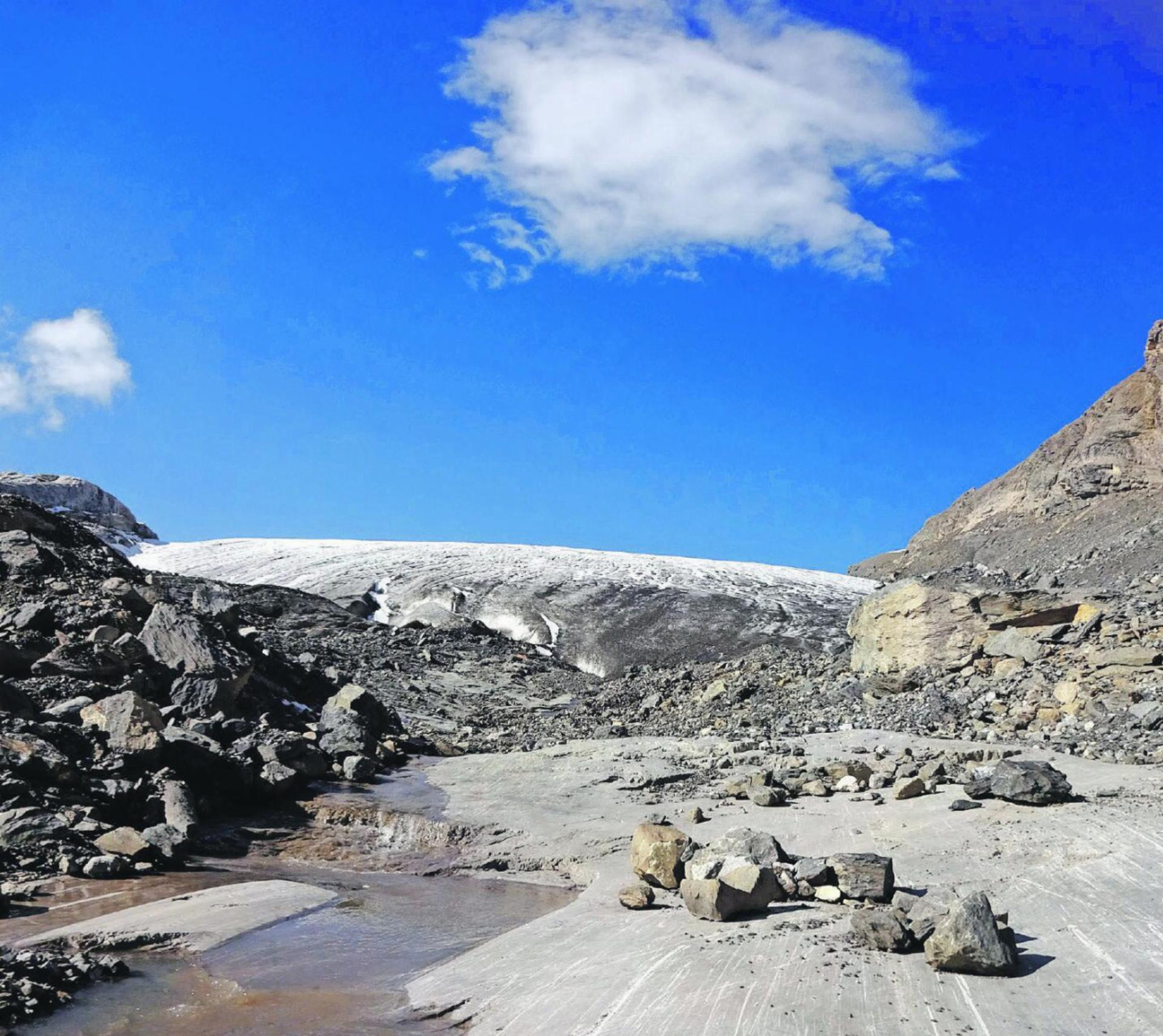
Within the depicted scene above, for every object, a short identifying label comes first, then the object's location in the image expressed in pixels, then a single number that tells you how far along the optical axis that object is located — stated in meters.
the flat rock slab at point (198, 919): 6.29
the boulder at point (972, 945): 4.83
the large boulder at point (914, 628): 14.00
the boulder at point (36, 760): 8.66
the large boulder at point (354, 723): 12.33
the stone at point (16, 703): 10.12
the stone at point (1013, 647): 12.70
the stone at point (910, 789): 8.47
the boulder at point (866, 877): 6.01
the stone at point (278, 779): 10.58
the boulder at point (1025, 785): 7.66
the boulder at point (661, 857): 6.95
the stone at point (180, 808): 8.92
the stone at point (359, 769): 11.64
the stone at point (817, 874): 6.20
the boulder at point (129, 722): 9.85
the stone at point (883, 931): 5.13
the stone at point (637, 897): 6.66
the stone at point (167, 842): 8.22
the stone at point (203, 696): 11.74
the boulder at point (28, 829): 7.65
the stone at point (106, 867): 7.57
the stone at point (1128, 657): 11.40
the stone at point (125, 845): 8.00
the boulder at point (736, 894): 6.01
